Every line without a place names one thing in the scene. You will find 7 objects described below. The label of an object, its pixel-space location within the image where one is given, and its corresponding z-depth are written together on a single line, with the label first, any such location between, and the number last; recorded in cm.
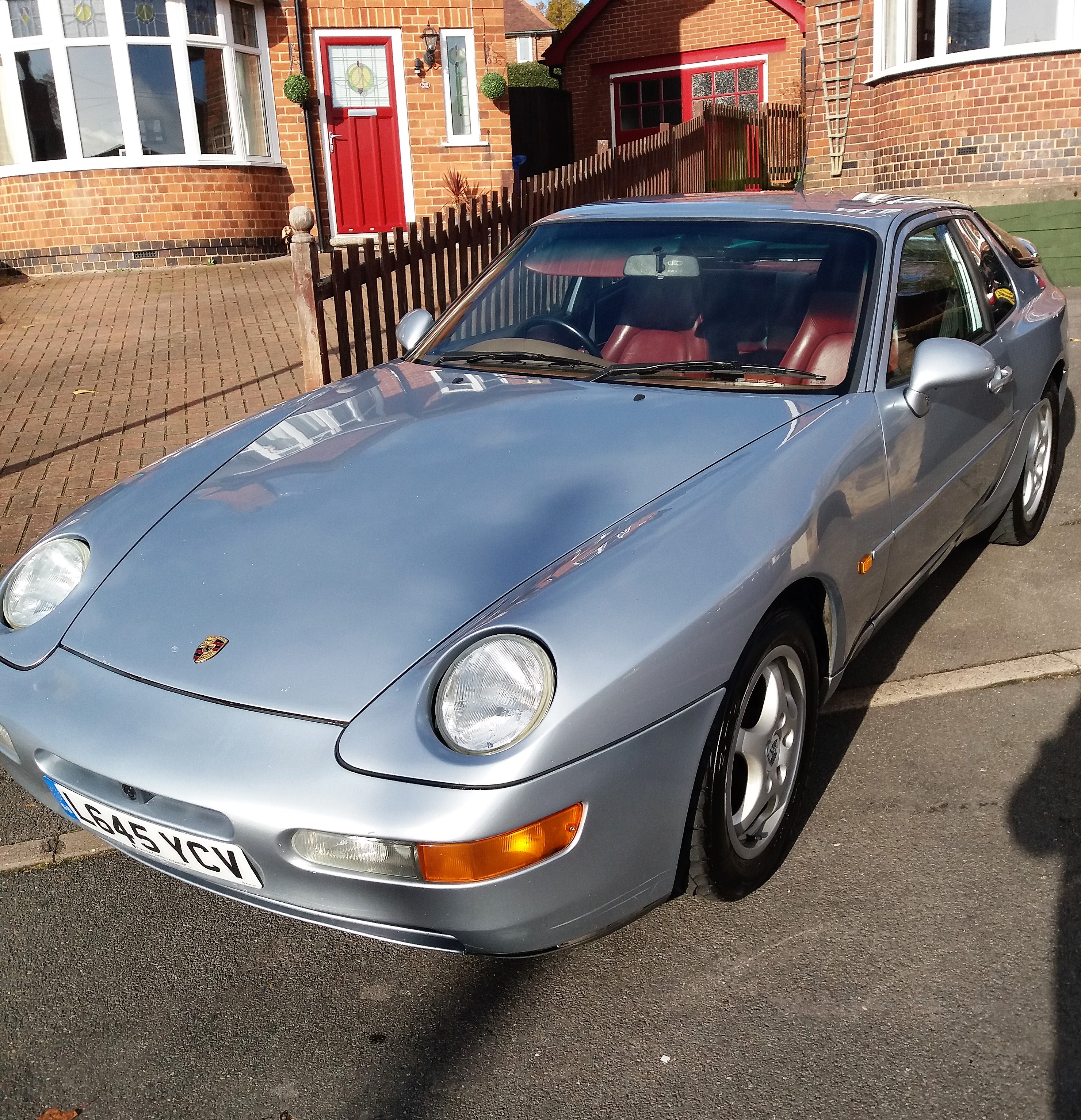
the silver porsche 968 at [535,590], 204
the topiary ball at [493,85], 1531
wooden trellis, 1366
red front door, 1522
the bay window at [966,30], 1187
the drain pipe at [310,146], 1480
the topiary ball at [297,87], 1466
